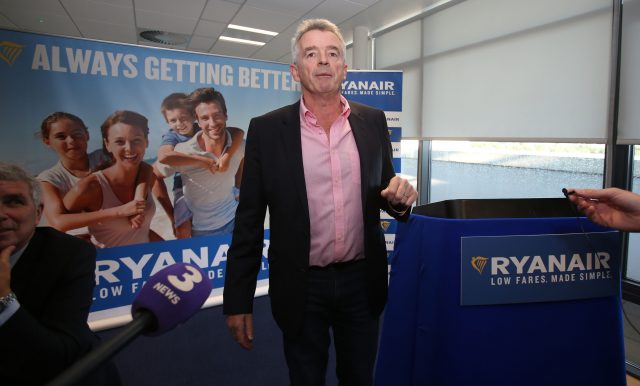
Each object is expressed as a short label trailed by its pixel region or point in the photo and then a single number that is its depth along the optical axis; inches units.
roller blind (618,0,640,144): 112.8
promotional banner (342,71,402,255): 145.2
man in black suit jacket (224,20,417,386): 48.3
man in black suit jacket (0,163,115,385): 34.7
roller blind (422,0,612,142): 125.6
